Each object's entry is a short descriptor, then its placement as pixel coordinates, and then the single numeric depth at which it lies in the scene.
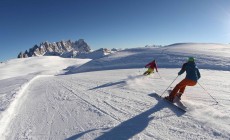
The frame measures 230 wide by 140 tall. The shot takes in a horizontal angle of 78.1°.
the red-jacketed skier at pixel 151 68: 10.16
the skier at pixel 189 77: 5.41
